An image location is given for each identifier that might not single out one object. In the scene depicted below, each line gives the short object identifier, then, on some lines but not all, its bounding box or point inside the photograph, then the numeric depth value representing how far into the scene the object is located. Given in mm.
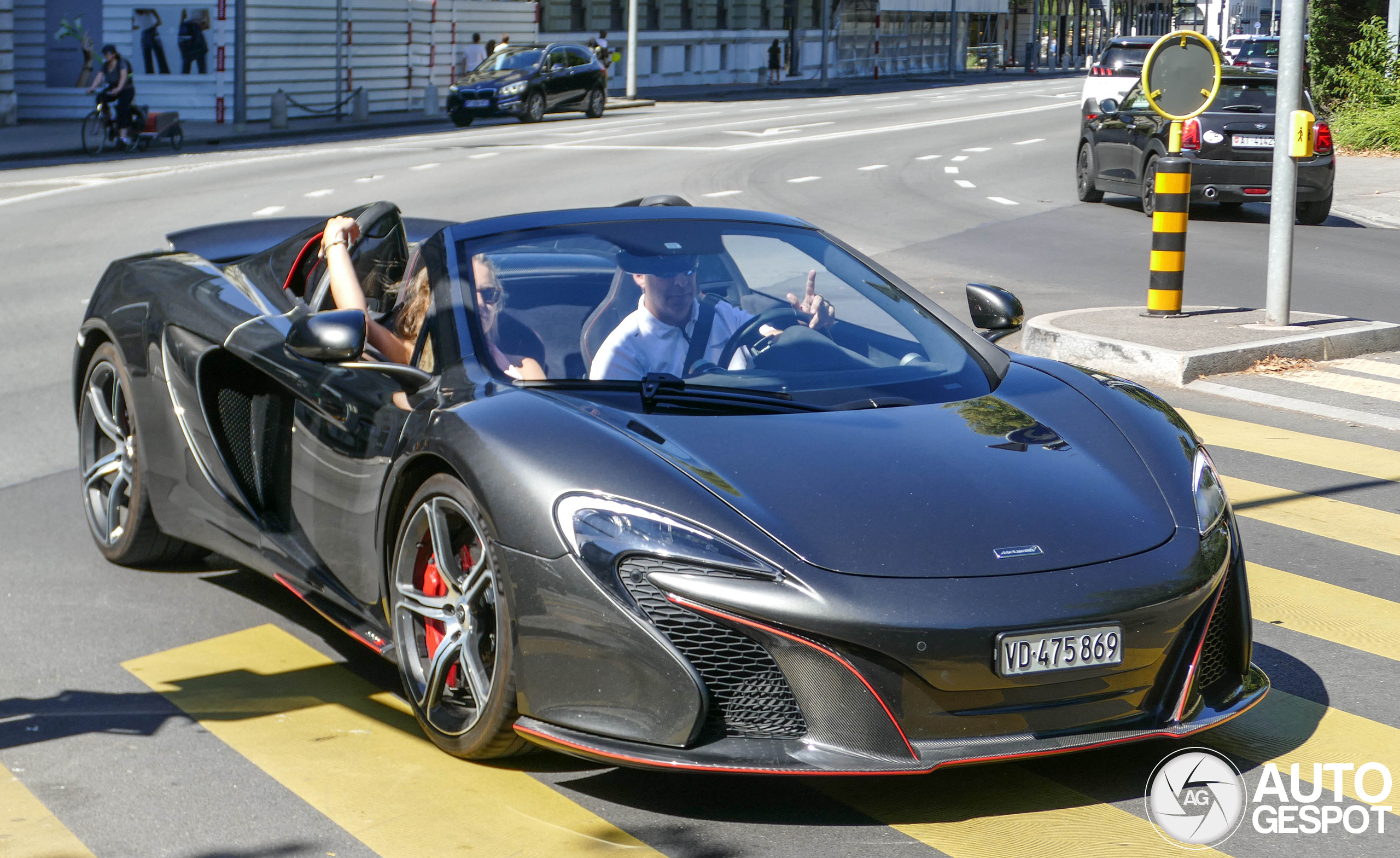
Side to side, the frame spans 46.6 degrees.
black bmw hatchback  35750
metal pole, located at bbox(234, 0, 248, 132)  33469
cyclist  26953
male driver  4285
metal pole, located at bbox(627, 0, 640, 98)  48781
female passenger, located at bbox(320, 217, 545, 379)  4199
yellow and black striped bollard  9859
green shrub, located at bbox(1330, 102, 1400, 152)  26391
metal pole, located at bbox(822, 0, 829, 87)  63969
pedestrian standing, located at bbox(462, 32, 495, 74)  49562
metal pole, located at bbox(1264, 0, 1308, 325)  10000
